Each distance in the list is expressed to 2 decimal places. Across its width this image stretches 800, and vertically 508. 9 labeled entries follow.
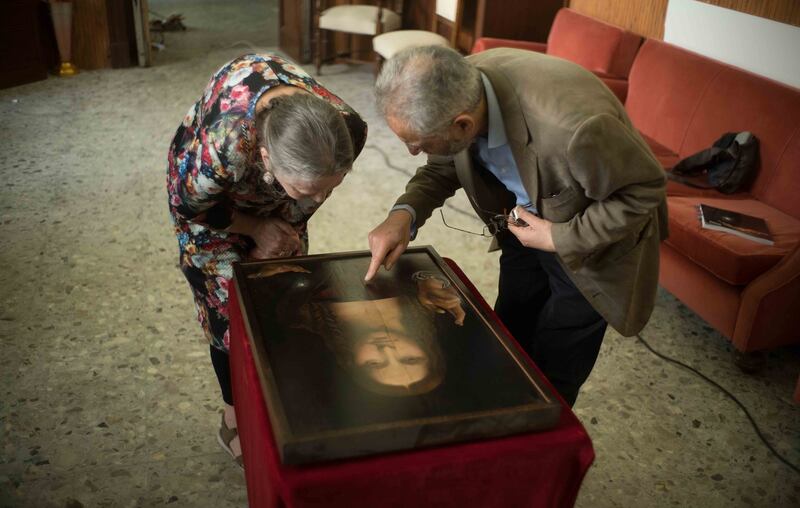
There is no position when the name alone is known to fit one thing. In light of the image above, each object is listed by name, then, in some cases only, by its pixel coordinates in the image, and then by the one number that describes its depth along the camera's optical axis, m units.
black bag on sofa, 3.00
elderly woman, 1.36
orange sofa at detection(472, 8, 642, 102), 3.98
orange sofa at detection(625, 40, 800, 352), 2.51
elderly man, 1.39
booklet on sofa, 2.65
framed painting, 1.10
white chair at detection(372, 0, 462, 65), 5.07
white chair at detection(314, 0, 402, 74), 5.51
